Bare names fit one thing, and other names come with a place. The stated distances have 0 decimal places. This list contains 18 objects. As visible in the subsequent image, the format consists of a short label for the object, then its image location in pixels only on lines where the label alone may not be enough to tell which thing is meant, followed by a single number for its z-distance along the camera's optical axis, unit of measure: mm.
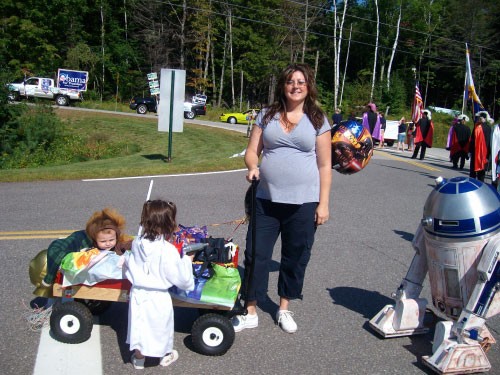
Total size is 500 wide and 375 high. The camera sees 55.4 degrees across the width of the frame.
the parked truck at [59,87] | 33562
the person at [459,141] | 15250
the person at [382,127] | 21966
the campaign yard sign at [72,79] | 35781
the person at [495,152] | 6977
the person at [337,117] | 19616
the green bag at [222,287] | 3445
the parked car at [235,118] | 37094
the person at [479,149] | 11212
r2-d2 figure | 3128
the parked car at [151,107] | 34781
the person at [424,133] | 17812
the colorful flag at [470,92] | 14113
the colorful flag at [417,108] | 22281
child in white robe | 3176
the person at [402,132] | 22288
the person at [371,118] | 16980
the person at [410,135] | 23594
